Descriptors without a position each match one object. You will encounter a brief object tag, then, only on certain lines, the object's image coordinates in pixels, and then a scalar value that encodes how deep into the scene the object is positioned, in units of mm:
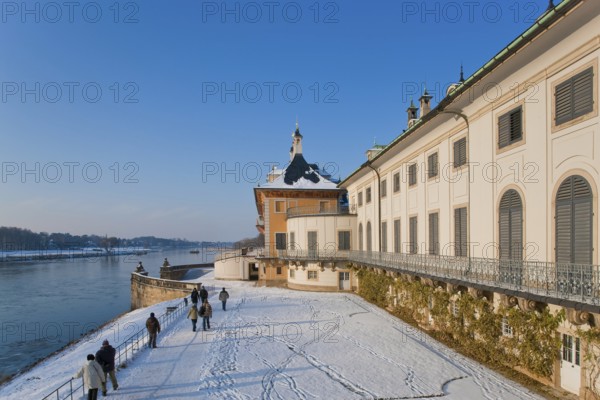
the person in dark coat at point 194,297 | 21588
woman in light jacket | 10053
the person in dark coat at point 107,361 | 11133
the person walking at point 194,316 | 18166
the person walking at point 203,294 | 22356
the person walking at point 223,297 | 23359
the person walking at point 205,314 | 18641
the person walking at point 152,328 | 15406
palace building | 9430
